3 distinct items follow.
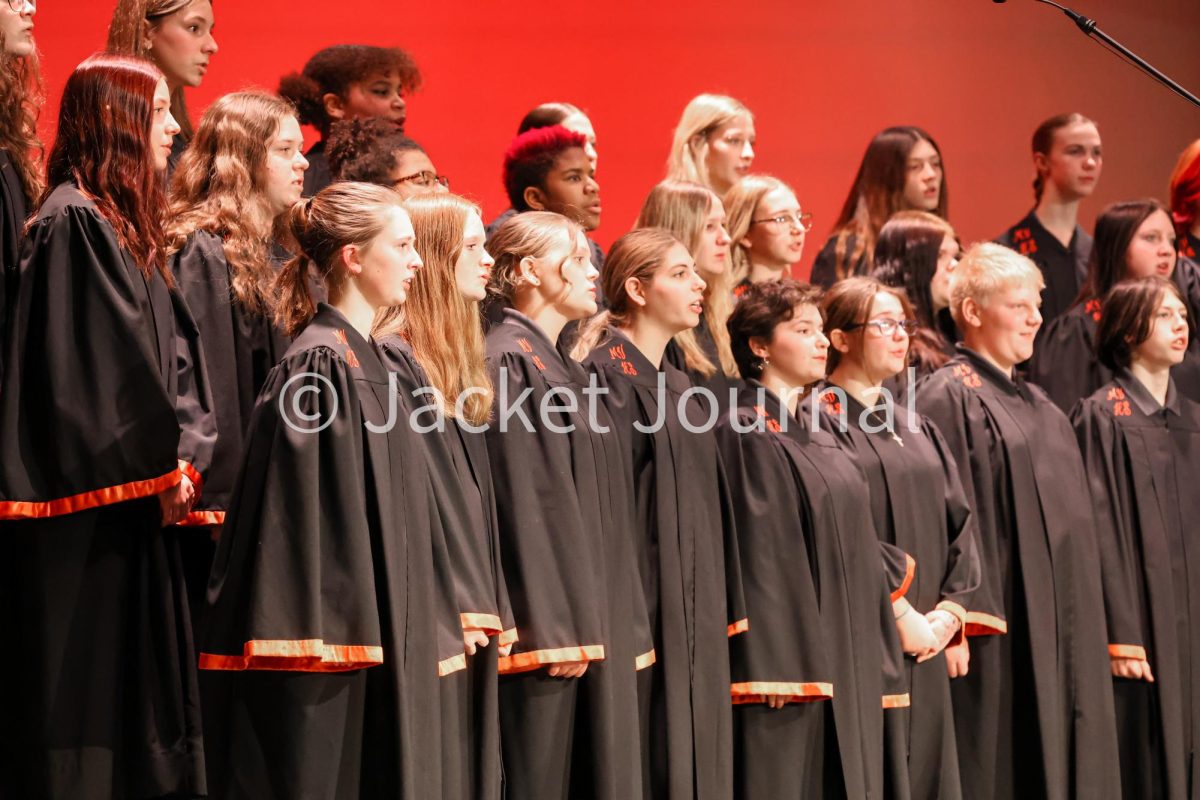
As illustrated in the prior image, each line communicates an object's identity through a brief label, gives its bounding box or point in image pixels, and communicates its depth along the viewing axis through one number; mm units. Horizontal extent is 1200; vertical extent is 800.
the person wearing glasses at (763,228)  10516
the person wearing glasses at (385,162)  8797
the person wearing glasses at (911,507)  9344
